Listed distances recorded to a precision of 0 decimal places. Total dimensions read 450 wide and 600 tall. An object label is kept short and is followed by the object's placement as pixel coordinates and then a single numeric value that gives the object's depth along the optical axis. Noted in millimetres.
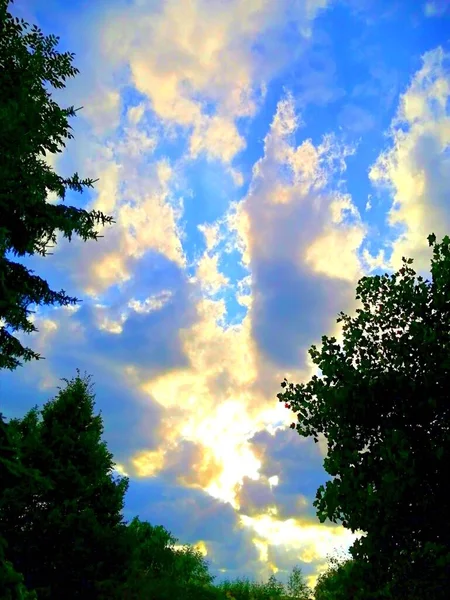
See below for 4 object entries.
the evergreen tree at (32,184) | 14477
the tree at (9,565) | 11156
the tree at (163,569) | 20219
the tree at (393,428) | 13930
